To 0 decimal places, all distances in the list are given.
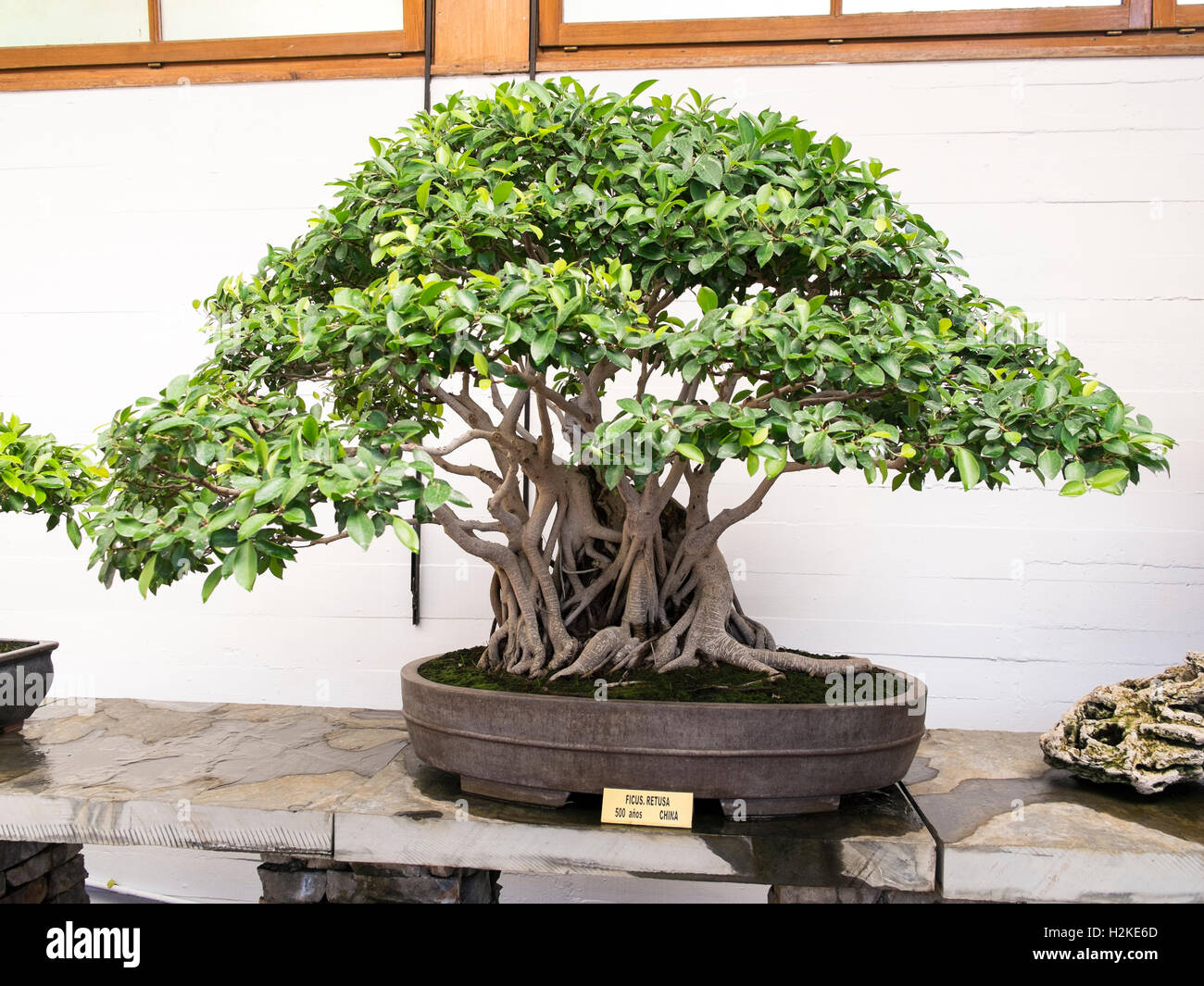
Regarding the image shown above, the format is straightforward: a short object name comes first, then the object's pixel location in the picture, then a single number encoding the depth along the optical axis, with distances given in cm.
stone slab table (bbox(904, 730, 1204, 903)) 129
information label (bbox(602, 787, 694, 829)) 134
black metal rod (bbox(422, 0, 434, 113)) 253
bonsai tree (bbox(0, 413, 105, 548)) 160
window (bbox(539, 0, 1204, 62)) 236
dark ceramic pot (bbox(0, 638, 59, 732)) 186
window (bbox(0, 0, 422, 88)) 260
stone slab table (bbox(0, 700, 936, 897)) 131
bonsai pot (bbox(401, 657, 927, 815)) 134
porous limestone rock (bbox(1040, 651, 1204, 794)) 153
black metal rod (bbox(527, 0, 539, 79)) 250
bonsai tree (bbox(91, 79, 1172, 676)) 117
